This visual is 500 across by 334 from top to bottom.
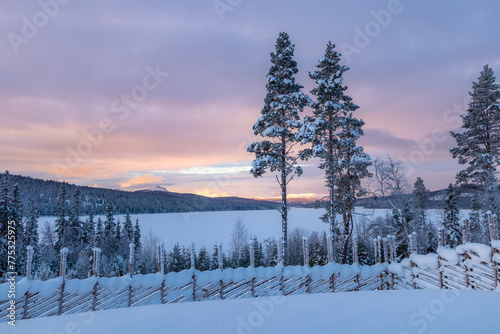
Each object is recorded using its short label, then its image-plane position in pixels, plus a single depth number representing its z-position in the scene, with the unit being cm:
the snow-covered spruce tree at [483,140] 1494
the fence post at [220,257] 856
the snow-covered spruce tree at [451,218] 2302
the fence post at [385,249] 1051
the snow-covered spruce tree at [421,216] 2381
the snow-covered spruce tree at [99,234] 3472
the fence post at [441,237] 868
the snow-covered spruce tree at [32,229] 2808
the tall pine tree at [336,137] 1317
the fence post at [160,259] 782
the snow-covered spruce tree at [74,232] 3341
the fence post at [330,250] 1062
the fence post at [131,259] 754
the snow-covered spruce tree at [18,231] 1982
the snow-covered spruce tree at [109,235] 3616
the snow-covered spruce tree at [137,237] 3791
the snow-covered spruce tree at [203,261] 2906
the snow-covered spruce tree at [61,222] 3320
